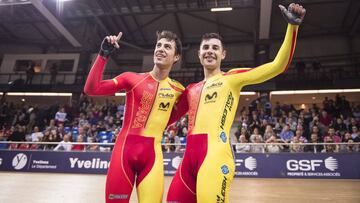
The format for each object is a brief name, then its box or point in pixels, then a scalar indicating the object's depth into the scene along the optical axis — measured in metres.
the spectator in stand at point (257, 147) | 10.25
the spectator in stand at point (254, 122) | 12.00
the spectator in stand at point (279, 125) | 12.32
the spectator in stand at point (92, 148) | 11.68
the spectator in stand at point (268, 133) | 10.78
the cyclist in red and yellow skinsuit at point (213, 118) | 2.40
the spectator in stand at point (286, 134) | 11.05
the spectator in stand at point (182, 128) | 12.21
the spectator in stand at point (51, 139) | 12.41
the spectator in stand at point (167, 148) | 10.73
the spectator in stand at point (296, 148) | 9.98
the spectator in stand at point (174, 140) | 10.86
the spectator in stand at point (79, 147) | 11.63
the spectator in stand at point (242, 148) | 10.20
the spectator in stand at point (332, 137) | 10.19
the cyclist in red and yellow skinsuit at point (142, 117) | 2.66
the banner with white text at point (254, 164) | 9.30
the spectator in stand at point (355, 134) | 10.32
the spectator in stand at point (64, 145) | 11.49
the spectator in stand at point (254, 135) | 10.62
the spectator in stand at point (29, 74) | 21.44
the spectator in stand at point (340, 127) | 11.57
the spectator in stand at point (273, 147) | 9.99
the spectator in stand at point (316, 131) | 10.43
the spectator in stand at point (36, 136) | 13.16
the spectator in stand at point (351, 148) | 9.69
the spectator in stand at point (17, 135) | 13.28
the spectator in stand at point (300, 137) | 10.23
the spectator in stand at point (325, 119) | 12.75
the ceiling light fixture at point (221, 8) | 15.66
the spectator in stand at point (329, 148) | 9.74
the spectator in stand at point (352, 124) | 11.98
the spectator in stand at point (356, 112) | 13.75
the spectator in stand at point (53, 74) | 21.09
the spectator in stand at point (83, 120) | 15.07
